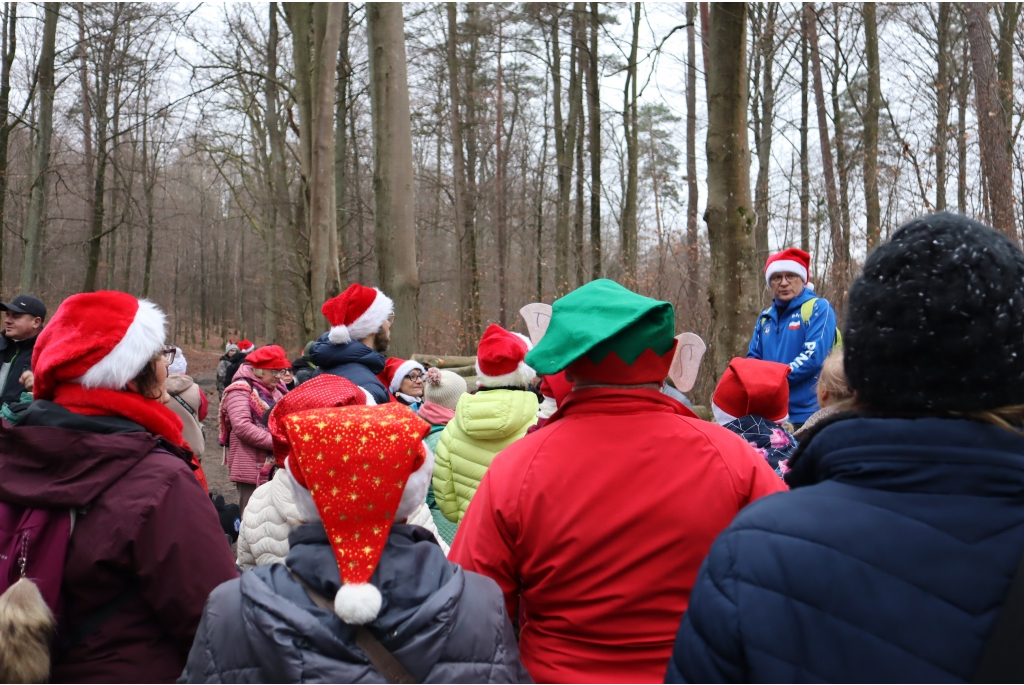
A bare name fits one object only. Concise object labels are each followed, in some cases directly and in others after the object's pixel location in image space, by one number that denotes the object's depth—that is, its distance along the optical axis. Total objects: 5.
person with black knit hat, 1.24
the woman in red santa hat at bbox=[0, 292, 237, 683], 2.20
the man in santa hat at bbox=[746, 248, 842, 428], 5.95
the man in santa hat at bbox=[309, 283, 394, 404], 5.34
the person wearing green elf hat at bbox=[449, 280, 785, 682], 2.01
